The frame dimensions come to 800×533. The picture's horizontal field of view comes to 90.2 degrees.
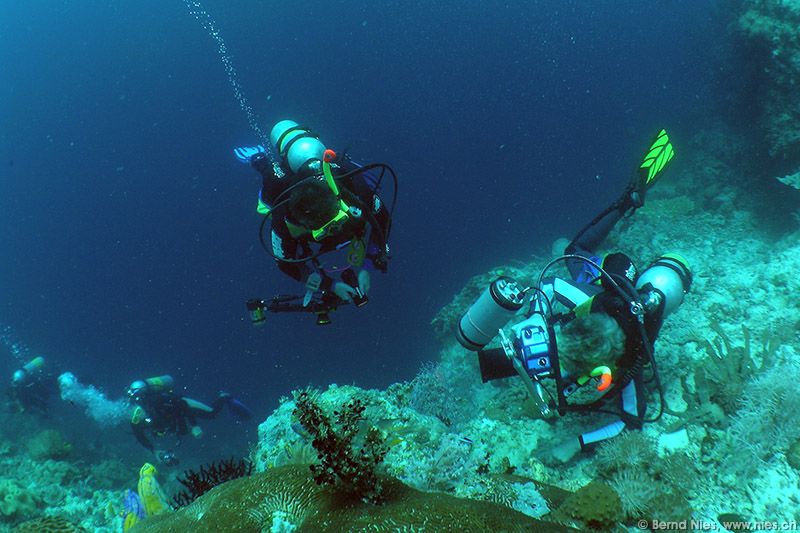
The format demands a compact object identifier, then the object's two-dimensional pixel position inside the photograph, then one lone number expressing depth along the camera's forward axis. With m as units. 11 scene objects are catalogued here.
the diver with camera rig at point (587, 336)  3.36
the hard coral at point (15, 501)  7.34
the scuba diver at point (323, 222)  4.18
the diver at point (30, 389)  13.14
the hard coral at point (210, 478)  4.16
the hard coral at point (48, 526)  3.32
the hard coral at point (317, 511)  1.92
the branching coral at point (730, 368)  3.68
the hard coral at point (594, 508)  2.41
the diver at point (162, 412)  10.00
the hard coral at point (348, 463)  2.13
